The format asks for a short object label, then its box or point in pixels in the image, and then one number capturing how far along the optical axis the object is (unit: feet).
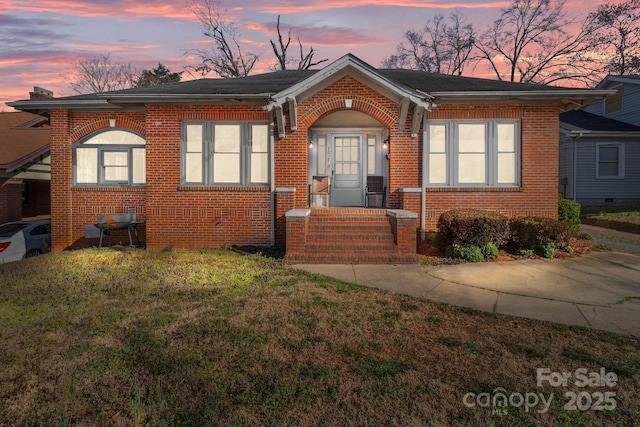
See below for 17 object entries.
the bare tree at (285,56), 91.09
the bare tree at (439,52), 104.99
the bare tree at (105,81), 120.47
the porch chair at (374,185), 38.19
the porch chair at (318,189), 37.27
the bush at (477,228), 25.79
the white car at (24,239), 32.32
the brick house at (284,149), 30.14
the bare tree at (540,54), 90.63
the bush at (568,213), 32.50
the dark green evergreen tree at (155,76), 116.75
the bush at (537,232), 26.20
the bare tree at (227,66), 94.99
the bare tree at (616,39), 82.35
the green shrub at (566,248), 27.68
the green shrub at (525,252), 26.74
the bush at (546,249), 26.27
